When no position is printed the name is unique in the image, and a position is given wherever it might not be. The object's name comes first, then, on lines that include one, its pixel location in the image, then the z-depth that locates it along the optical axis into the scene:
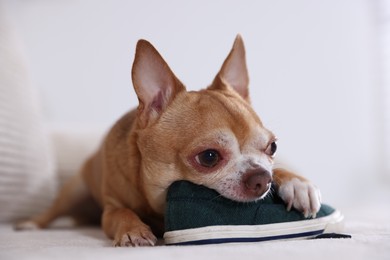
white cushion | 0.82
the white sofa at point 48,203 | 0.51
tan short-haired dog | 0.58
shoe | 0.56
